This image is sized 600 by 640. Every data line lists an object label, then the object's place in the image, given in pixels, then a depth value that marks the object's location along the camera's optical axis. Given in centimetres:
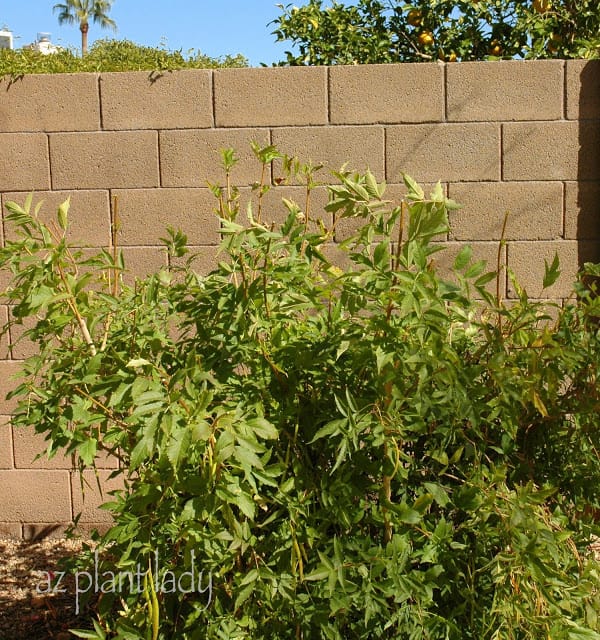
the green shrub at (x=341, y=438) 172
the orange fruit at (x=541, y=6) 405
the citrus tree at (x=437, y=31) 403
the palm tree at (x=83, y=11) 4909
